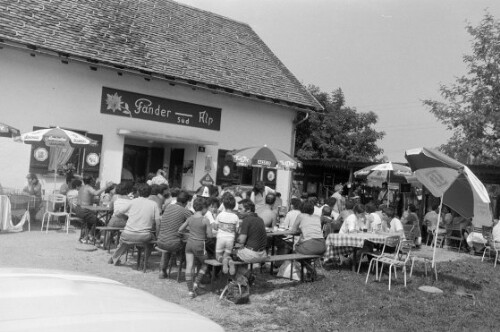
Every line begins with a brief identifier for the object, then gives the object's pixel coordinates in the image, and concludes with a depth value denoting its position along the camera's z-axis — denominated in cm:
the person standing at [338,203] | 1218
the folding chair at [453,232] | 1350
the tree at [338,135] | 2709
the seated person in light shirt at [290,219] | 911
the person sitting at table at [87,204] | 953
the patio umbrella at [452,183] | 775
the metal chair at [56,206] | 1057
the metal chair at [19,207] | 1052
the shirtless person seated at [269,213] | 903
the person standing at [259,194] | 1045
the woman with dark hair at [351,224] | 926
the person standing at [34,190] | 1134
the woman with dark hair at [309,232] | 793
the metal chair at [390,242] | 811
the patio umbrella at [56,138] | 1080
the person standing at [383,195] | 1929
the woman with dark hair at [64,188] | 1188
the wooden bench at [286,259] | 672
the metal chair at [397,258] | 791
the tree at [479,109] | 1592
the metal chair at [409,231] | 1077
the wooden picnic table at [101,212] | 922
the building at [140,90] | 1250
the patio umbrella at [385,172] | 1447
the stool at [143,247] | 760
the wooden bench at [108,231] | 839
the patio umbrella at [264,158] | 1208
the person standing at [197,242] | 677
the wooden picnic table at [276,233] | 855
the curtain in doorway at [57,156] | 1289
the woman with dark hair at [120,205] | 809
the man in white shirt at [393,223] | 984
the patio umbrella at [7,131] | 1043
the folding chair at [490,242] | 1120
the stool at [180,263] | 729
